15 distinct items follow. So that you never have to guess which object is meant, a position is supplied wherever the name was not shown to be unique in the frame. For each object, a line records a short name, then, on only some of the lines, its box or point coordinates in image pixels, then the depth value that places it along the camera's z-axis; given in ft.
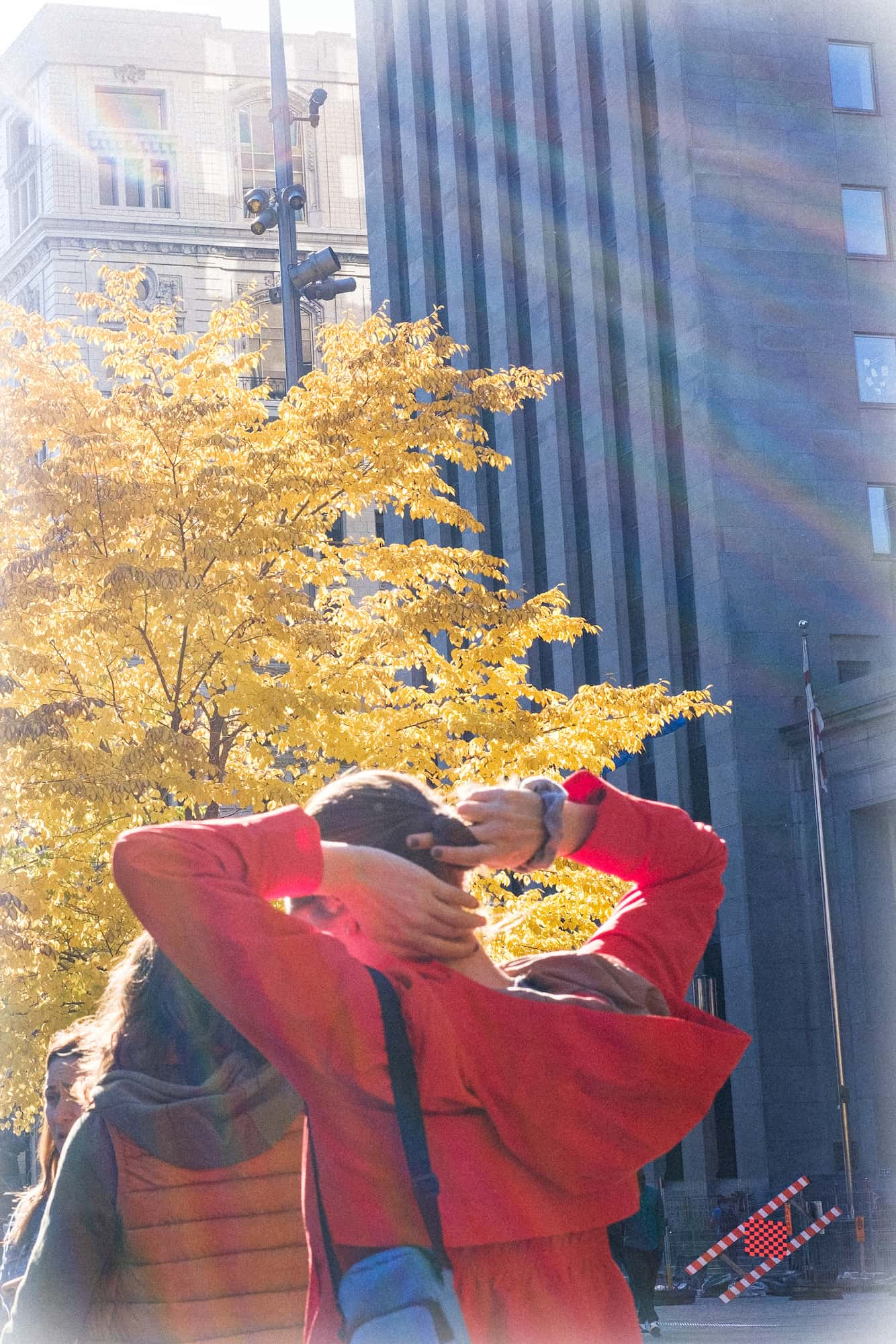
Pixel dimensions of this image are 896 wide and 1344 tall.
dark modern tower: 114.62
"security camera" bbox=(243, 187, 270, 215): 72.95
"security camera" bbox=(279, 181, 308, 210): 67.87
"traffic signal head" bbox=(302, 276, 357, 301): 67.51
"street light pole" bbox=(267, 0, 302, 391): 62.23
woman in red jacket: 8.22
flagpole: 89.10
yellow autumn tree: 43.27
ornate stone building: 225.97
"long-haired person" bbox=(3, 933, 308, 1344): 11.30
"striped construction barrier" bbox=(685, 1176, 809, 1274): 68.39
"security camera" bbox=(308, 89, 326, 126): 85.20
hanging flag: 97.76
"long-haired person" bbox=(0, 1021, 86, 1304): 14.24
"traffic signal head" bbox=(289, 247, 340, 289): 65.67
